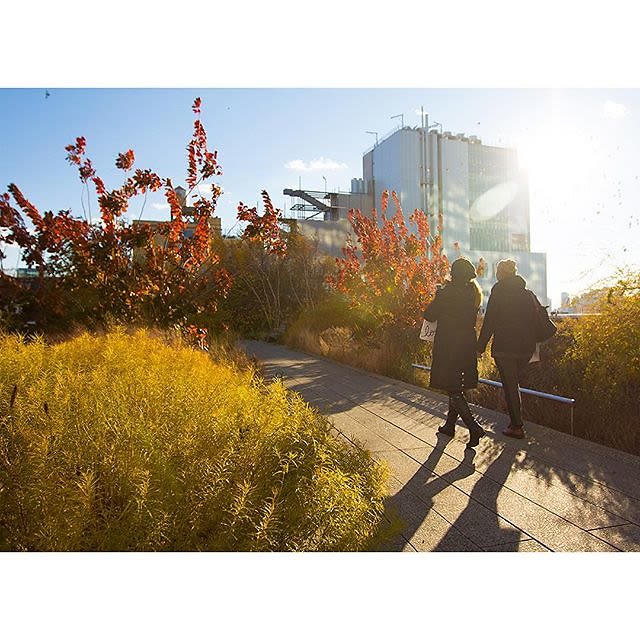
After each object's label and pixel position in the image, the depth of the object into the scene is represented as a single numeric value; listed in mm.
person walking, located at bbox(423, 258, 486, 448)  5078
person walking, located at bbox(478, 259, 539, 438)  5281
